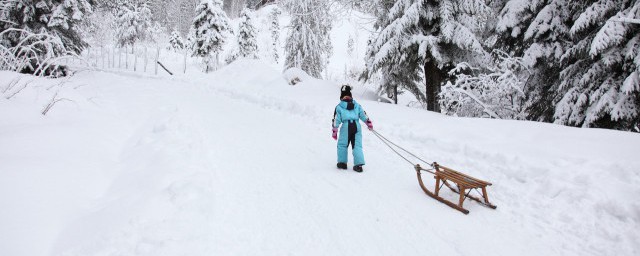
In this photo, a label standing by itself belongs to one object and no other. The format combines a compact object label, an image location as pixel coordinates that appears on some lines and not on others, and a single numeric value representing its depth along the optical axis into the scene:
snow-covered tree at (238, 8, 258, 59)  39.84
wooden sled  4.47
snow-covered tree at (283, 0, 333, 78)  23.38
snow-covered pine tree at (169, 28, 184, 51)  53.62
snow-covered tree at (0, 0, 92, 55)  16.62
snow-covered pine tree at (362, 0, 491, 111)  9.98
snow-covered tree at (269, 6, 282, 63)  53.10
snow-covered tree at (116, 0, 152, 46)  42.38
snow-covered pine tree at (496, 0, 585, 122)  8.73
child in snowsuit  6.14
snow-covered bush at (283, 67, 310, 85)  17.09
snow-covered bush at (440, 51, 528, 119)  9.37
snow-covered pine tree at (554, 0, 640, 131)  6.90
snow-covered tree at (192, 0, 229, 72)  33.06
